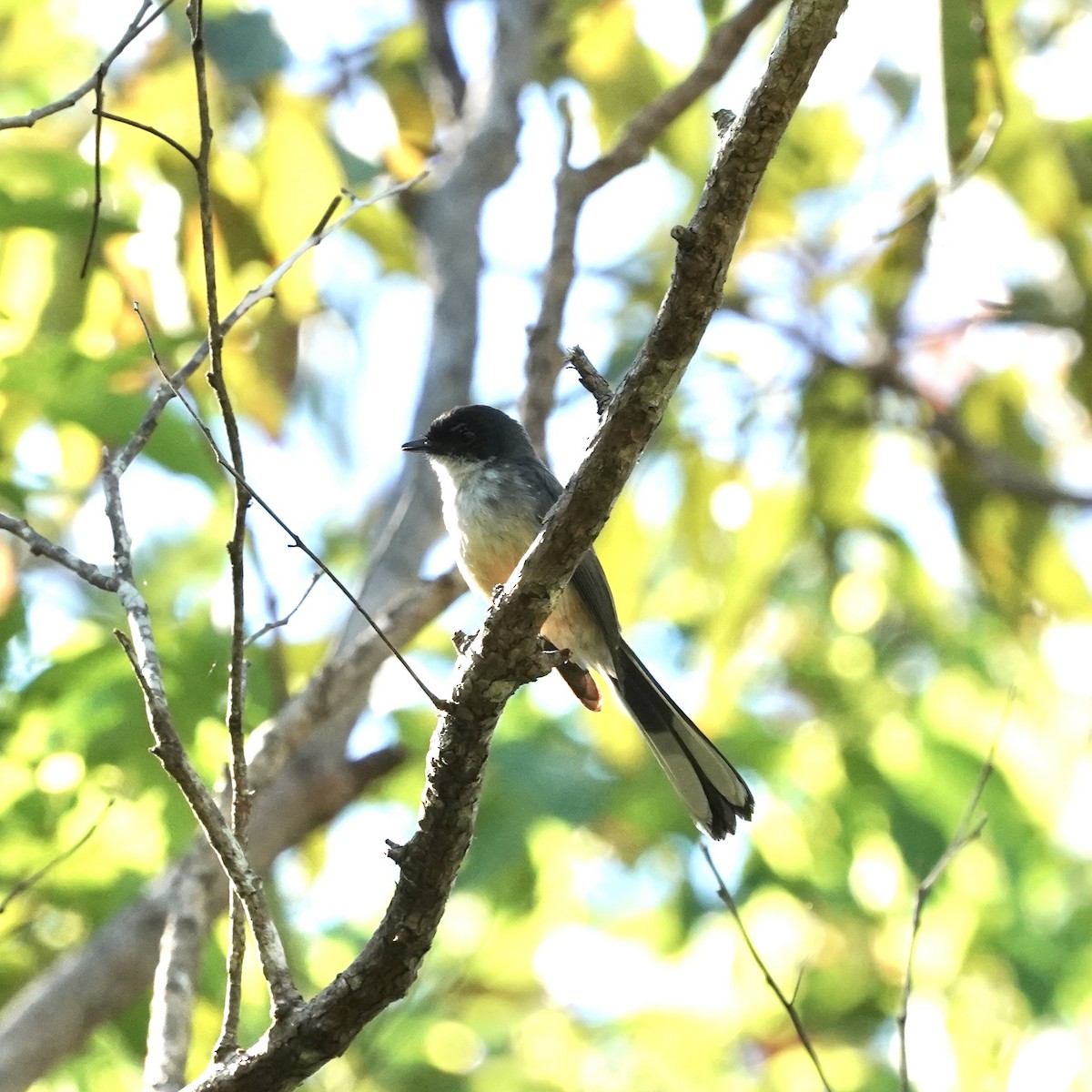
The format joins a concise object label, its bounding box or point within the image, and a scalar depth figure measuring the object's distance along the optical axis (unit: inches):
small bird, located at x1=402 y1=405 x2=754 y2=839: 334.3
